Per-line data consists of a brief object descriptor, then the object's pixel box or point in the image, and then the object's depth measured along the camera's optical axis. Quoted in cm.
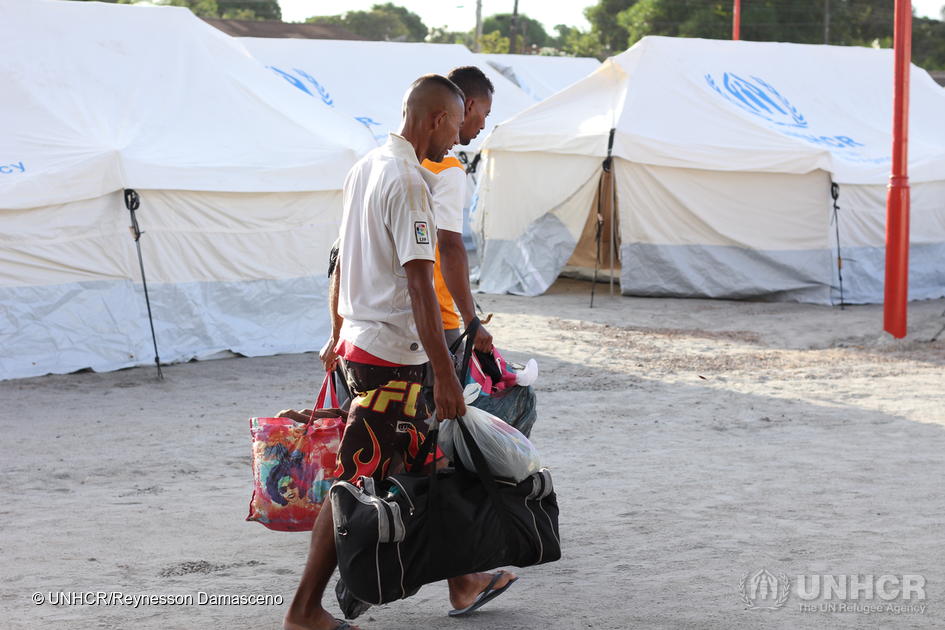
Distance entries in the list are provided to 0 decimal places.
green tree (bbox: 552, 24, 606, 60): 4381
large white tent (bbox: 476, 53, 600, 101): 2239
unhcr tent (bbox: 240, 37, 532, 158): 1764
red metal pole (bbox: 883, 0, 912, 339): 969
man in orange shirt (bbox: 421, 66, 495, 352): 412
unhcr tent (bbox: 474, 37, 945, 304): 1246
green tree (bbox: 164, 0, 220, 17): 4582
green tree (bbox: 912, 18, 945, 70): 4038
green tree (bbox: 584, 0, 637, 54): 4412
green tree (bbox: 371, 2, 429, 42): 5859
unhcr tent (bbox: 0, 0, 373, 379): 820
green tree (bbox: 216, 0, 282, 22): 4738
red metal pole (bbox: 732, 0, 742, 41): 1902
